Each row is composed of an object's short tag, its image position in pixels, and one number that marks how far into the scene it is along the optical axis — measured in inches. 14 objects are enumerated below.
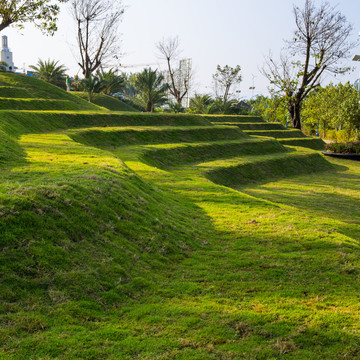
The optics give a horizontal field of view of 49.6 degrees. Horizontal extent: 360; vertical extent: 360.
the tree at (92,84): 1198.9
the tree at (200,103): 1600.3
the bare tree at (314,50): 1435.8
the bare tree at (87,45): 1561.3
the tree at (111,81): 1489.9
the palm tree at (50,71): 1488.2
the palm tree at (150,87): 1315.2
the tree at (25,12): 644.7
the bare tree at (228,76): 2201.0
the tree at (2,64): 1156.6
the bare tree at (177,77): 1866.3
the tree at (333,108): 1196.5
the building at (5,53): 6696.4
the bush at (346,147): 1064.0
